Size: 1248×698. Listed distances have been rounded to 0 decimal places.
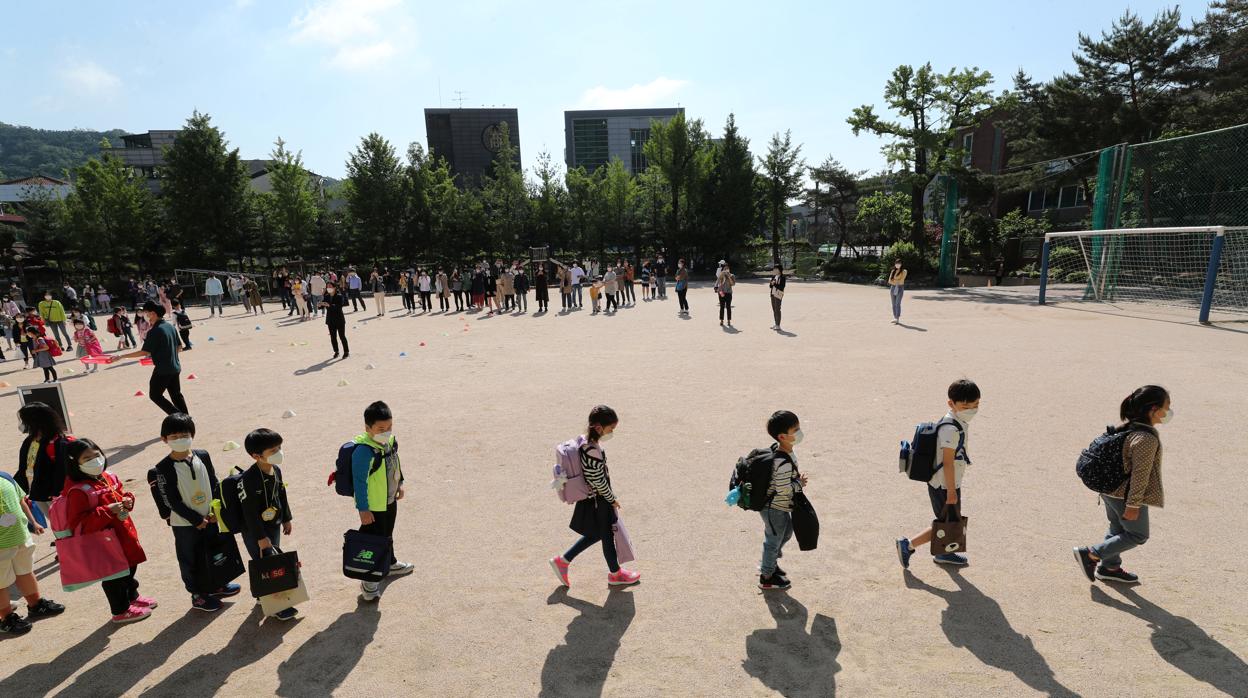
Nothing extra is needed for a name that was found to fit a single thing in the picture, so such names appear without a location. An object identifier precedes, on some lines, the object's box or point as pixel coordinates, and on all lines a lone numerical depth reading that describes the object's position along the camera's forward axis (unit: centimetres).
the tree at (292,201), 3625
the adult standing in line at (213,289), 2298
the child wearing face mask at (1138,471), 379
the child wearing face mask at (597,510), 405
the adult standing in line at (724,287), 1602
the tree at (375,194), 3753
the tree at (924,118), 2817
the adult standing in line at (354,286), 2273
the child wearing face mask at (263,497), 379
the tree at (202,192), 3438
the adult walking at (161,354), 746
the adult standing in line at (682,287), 1919
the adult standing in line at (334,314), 1260
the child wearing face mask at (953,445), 405
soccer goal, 1816
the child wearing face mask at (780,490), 390
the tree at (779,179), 4234
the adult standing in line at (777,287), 1516
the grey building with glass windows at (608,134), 10638
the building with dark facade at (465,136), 8612
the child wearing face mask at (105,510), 376
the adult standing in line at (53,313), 1600
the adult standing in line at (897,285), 1566
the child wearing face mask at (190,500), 381
